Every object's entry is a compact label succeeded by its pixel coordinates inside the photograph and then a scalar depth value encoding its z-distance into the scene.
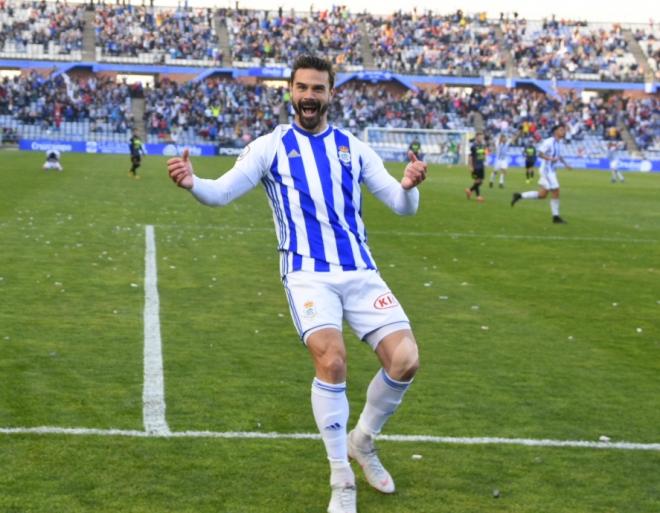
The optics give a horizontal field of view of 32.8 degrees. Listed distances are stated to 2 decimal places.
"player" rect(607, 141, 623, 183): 47.59
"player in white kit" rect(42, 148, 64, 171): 39.41
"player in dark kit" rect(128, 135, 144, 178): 37.34
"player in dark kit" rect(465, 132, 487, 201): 32.53
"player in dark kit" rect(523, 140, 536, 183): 44.87
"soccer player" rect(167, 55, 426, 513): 5.85
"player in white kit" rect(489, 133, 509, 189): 41.28
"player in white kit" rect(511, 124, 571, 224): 25.09
